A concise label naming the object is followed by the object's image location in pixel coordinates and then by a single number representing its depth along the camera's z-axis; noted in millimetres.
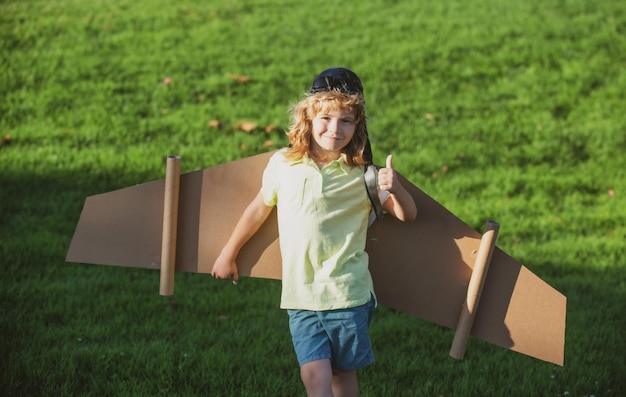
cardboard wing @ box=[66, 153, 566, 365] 3455
